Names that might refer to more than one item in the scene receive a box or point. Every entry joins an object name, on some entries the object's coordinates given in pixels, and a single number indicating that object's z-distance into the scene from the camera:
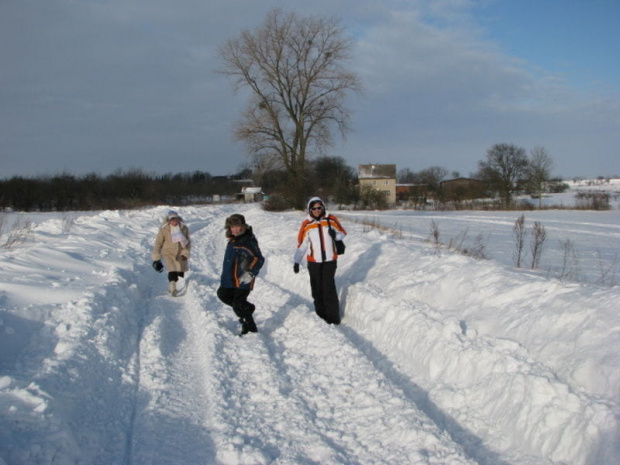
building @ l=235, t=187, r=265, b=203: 101.79
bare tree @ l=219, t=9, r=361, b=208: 31.28
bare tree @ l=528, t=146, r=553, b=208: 59.47
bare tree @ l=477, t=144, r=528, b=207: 66.00
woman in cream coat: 8.19
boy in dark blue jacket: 5.73
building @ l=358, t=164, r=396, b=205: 88.29
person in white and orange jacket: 6.27
